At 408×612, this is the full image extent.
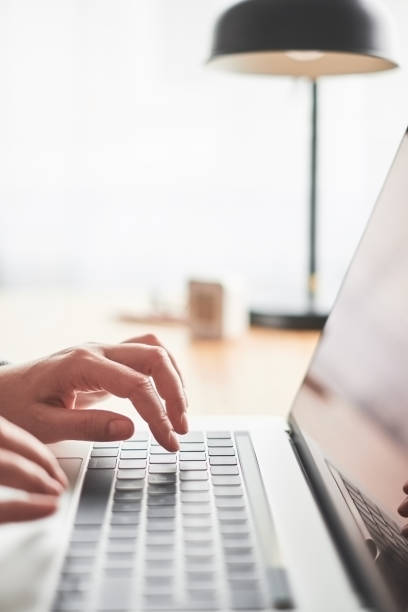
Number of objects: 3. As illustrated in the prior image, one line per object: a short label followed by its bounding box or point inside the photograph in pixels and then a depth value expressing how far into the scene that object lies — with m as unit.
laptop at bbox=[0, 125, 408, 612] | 0.40
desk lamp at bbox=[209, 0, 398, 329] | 1.07
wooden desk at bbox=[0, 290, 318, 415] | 0.91
